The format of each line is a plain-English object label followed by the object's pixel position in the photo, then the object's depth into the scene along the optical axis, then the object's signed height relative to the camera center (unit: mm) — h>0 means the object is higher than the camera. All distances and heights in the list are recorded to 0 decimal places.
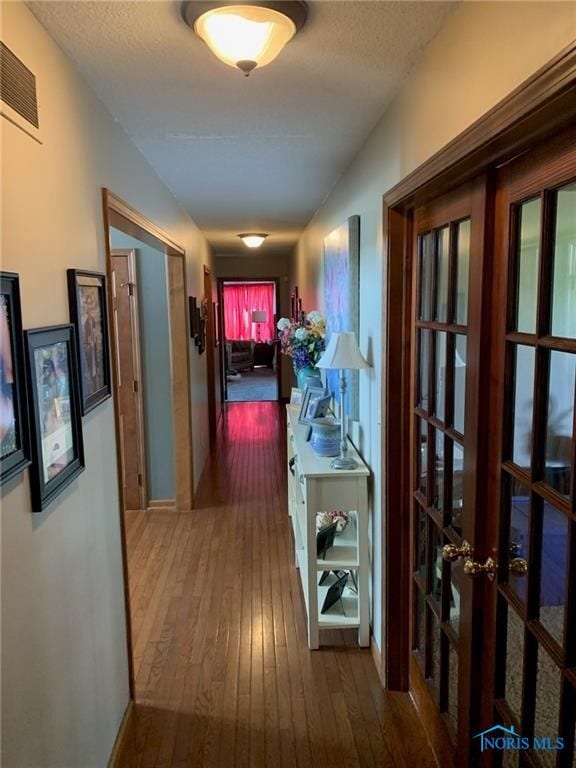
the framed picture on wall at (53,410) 1309 -241
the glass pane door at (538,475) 1107 -371
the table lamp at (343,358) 2496 -195
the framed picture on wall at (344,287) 2750 +169
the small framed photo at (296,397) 4268 -646
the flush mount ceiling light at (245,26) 1309 +733
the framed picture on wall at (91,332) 1659 -40
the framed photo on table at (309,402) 3354 -547
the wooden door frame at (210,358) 6414 -496
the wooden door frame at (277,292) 8539 +409
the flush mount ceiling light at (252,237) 5801 +872
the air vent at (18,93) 1204 +538
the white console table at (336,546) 2535 -1139
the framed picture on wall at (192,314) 4680 +40
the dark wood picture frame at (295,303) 6531 +172
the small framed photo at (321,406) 3232 -541
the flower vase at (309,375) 3855 -443
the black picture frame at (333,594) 2684 -1401
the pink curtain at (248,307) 14289 +274
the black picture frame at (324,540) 2656 -1114
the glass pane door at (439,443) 1645 -440
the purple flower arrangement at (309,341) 3910 -179
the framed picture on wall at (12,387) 1166 -148
